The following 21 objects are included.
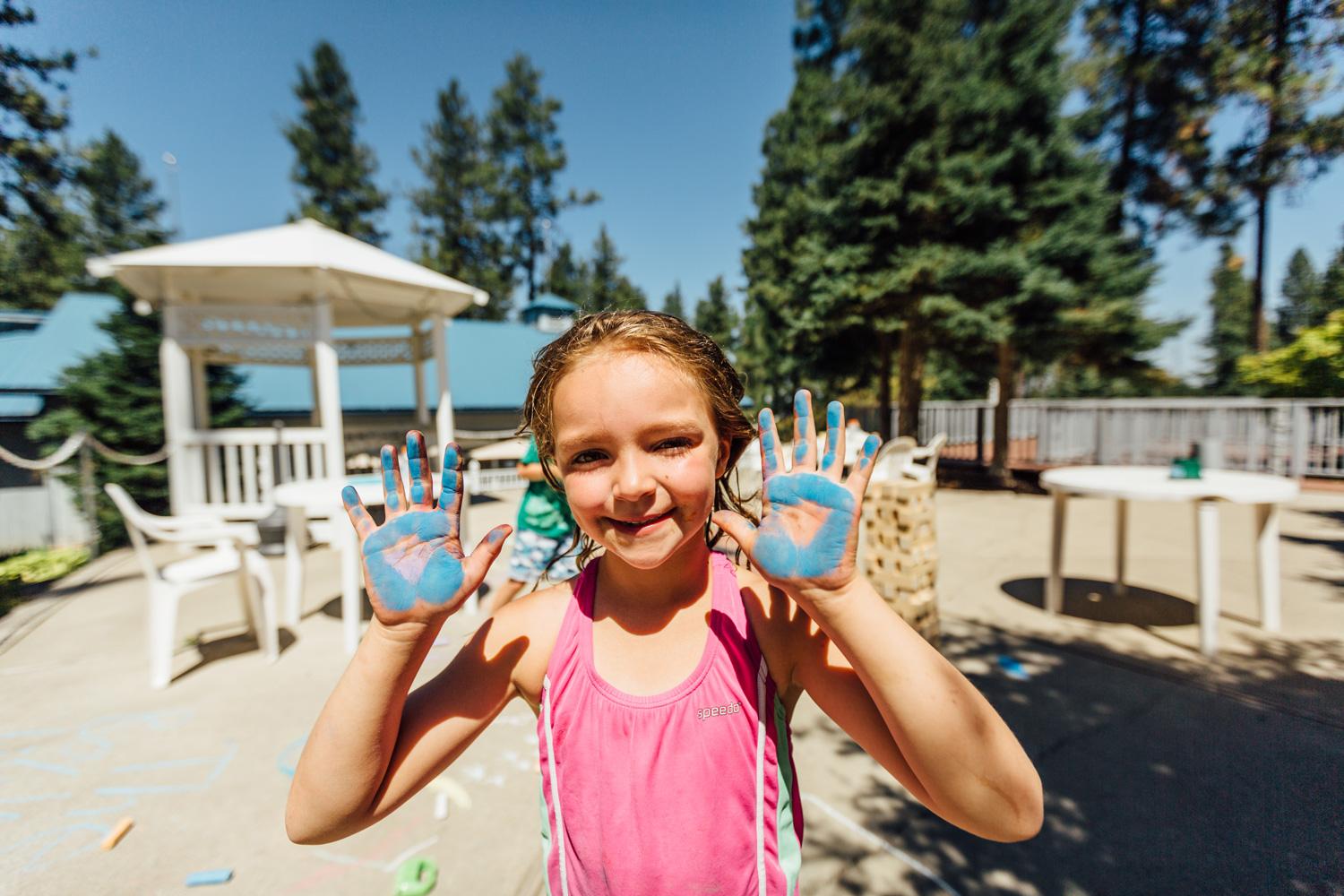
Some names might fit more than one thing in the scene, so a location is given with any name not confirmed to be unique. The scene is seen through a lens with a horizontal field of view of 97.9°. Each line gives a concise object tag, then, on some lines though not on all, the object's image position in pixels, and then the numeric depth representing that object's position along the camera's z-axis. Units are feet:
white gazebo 19.20
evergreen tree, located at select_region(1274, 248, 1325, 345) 140.46
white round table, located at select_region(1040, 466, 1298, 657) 11.31
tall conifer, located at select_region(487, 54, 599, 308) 103.86
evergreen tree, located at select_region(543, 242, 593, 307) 109.40
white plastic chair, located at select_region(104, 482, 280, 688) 11.25
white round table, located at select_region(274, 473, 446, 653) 12.78
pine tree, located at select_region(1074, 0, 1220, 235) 40.78
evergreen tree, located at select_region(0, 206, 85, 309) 31.48
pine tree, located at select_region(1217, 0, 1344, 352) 38.04
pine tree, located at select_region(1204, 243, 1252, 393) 128.06
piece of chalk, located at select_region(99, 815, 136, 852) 7.25
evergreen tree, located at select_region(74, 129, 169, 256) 104.37
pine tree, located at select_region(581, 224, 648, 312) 132.67
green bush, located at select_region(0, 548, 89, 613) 15.35
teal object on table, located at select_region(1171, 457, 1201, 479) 12.92
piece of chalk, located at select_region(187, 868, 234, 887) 6.62
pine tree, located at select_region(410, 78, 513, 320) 103.86
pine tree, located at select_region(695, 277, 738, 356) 120.06
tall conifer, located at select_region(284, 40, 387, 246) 96.27
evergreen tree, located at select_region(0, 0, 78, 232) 24.86
